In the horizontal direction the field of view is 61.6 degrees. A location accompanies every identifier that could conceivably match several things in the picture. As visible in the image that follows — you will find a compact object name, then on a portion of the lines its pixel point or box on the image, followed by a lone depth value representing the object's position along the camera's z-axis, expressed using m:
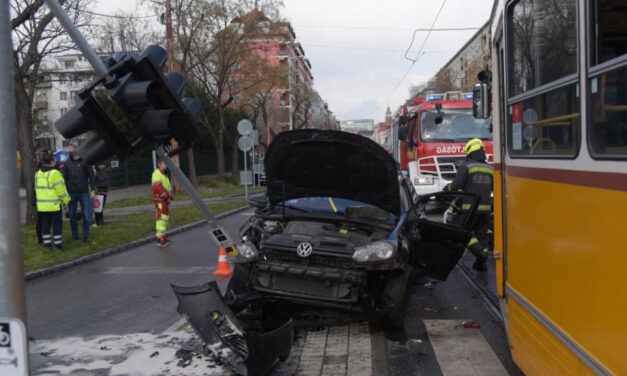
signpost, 22.34
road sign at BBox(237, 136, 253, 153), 22.86
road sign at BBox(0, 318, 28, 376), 2.20
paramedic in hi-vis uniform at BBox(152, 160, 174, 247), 11.54
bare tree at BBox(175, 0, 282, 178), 28.03
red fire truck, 14.16
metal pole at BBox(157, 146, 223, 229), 4.29
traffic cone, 8.53
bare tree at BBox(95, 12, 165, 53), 27.97
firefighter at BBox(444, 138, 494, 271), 8.20
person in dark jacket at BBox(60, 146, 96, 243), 11.88
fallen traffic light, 3.87
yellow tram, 2.39
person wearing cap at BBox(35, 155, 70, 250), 10.13
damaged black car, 5.02
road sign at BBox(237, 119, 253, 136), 22.33
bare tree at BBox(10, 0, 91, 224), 12.06
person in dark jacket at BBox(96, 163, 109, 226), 14.64
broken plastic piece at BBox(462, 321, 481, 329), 5.59
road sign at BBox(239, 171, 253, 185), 28.97
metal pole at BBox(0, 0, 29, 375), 2.30
